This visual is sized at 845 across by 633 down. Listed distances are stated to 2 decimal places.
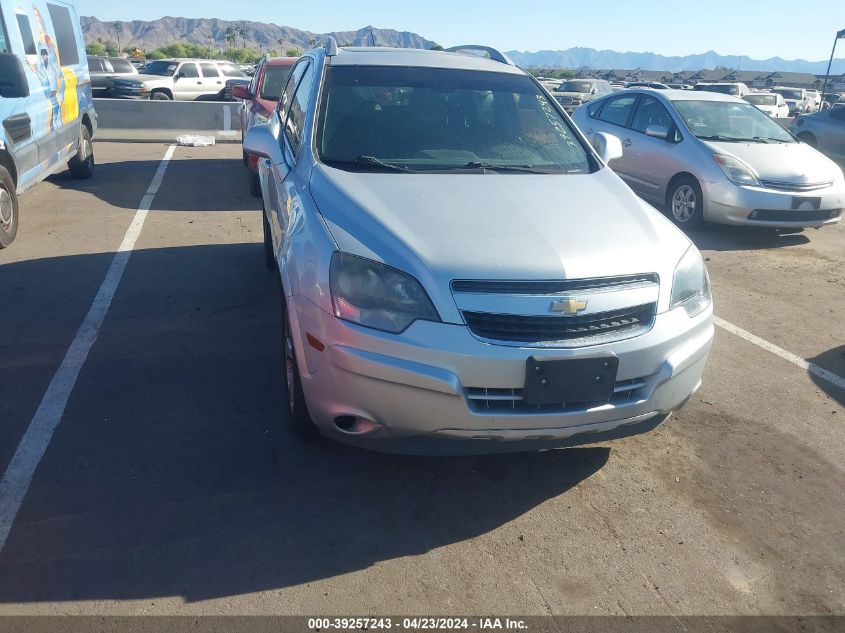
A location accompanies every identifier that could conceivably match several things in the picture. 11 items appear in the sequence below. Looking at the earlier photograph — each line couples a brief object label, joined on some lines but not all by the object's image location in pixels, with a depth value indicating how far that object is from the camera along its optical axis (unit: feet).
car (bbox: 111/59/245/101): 80.59
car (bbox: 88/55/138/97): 81.46
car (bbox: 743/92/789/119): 80.32
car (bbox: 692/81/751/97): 93.04
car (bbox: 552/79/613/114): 95.68
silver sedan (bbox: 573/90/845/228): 26.68
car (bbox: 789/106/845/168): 45.34
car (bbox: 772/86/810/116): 112.37
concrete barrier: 48.32
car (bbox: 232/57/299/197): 30.60
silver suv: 9.55
